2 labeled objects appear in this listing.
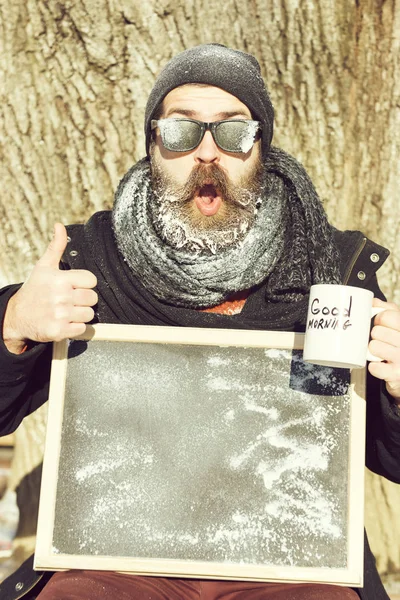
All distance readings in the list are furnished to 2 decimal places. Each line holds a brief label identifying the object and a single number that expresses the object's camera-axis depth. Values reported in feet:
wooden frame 7.63
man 9.12
